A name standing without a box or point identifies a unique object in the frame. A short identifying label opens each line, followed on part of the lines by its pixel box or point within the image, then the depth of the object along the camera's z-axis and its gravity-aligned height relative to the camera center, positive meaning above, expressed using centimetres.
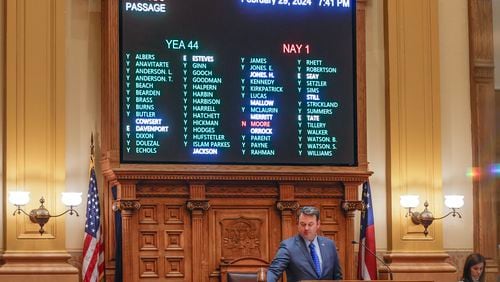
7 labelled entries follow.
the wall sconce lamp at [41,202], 1937 +9
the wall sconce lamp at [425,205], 2127 +1
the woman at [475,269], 1887 -55
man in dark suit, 1555 -34
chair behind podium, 1977 -54
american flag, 1967 -28
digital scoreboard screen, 2000 +121
